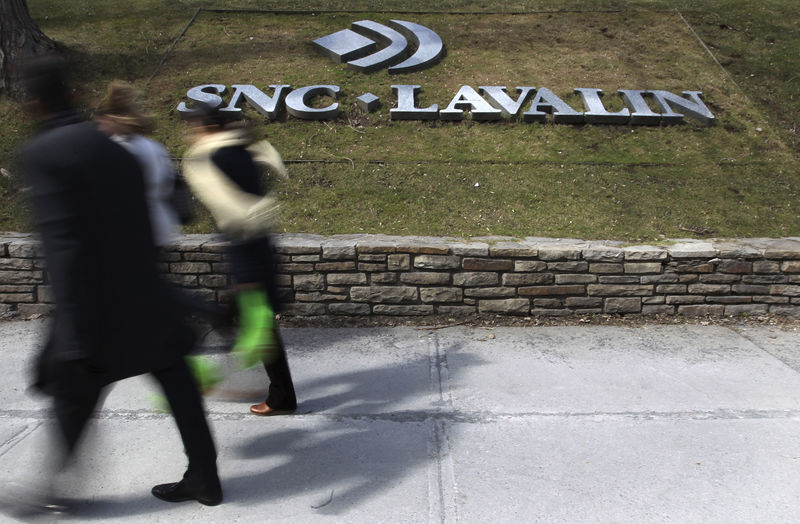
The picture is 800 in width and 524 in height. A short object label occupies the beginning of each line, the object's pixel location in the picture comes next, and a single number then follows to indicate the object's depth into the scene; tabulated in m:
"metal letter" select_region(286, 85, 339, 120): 7.14
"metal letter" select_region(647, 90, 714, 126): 7.30
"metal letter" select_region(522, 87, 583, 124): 7.21
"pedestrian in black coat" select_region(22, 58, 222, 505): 2.39
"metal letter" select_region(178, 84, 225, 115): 7.20
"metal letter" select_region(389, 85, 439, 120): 7.21
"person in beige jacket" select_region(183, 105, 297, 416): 3.29
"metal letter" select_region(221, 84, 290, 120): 7.16
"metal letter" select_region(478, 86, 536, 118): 7.27
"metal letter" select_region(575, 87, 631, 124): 7.21
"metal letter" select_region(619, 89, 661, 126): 7.21
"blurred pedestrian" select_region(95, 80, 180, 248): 3.30
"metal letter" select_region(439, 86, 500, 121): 7.23
